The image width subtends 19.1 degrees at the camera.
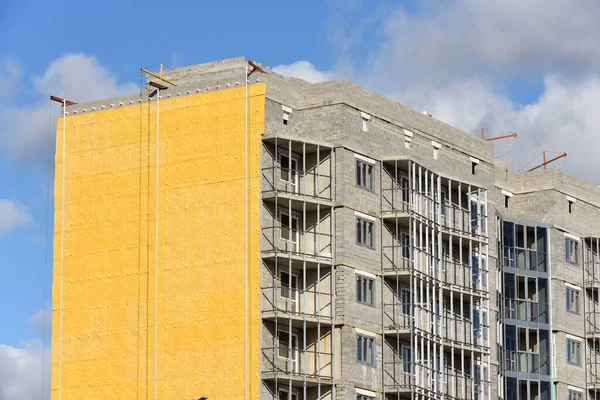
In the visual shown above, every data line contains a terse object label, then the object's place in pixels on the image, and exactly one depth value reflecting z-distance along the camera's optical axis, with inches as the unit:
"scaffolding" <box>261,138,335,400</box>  3134.8
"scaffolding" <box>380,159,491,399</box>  3324.3
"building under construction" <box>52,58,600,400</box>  3159.5
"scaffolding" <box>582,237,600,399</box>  3996.1
